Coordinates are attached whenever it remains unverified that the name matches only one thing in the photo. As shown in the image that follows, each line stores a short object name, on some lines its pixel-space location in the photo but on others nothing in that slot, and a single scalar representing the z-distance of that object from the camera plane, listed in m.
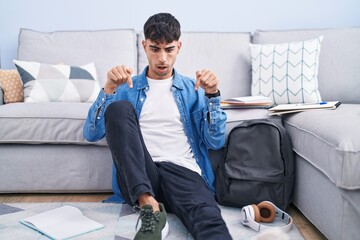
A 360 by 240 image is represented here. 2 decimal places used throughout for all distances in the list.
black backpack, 1.70
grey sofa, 1.36
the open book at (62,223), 1.47
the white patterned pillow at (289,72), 2.20
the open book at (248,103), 1.94
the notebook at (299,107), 1.82
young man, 1.40
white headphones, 1.54
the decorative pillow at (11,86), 2.21
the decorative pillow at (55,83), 2.19
